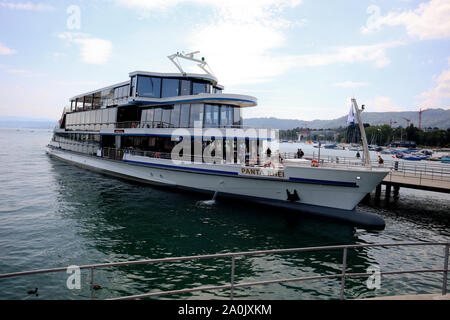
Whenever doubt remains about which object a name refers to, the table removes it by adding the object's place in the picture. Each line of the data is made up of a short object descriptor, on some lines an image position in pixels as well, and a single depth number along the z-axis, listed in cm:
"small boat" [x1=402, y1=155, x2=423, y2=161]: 7757
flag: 1381
